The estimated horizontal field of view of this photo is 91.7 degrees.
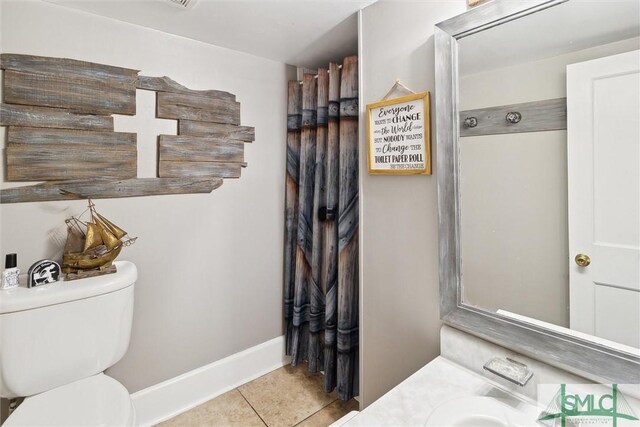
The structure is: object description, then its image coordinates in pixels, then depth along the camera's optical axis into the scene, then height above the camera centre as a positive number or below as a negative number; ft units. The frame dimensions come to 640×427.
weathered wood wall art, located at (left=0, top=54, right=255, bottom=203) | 4.47 +1.36
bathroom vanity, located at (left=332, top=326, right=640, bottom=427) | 2.68 -1.77
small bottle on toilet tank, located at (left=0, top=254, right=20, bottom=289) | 4.07 -0.75
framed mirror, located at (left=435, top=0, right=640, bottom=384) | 2.59 +0.33
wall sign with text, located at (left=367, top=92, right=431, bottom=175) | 3.95 +1.07
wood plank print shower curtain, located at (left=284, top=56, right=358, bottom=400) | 5.72 -0.24
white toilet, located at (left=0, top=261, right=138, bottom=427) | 3.73 -1.81
